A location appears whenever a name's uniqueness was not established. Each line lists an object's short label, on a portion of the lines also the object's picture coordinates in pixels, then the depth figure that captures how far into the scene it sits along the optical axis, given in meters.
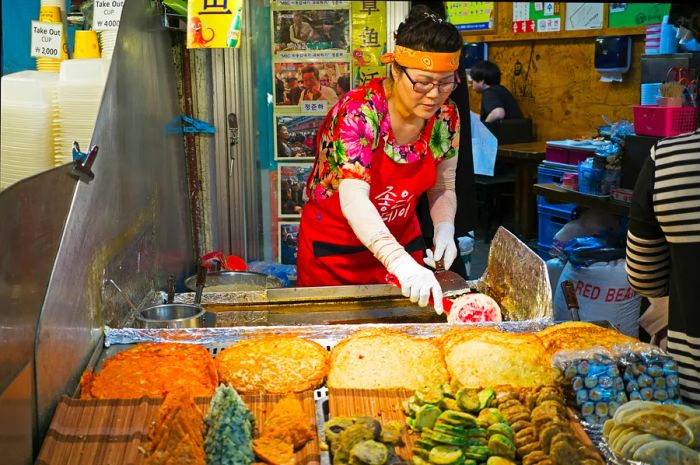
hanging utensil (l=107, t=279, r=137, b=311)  2.62
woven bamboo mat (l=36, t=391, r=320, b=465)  1.73
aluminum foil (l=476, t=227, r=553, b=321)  2.70
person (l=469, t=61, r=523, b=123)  9.05
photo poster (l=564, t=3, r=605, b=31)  8.23
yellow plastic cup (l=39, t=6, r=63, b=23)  3.07
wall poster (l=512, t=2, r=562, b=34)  8.77
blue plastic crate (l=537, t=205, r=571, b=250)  7.07
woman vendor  2.96
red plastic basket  4.81
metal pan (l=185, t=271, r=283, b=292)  3.79
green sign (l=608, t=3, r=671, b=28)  7.51
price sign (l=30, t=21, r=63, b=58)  2.90
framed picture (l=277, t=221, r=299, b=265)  5.11
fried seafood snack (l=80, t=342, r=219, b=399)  2.11
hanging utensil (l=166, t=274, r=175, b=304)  3.08
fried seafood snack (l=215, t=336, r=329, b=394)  2.21
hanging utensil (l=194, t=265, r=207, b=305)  3.05
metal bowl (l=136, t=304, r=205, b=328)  2.68
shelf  5.30
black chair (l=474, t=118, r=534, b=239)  8.88
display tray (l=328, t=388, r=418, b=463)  1.96
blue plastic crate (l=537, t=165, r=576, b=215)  6.84
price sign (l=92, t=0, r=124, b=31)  3.06
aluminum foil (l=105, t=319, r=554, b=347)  2.51
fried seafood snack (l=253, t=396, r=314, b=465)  1.75
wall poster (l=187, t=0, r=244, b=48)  3.74
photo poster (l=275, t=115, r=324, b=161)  4.91
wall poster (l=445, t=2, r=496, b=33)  9.88
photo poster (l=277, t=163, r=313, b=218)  5.00
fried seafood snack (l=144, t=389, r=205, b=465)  1.69
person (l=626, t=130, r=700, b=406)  2.04
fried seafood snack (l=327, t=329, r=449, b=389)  2.21
